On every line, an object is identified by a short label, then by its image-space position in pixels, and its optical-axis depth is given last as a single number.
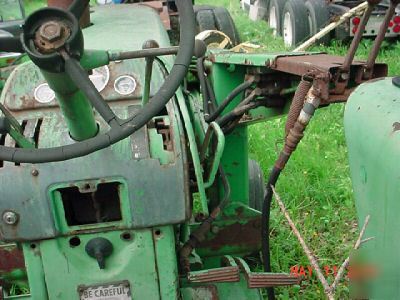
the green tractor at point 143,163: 1.59
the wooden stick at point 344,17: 4.90
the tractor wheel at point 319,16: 7.23
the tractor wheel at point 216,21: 6.99
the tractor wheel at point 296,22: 7.42
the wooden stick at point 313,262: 1.44
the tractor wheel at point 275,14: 8.51
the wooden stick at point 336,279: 1.36
